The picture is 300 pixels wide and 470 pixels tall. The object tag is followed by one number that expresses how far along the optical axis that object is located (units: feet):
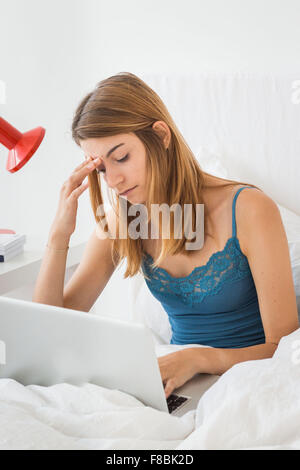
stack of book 5.31
